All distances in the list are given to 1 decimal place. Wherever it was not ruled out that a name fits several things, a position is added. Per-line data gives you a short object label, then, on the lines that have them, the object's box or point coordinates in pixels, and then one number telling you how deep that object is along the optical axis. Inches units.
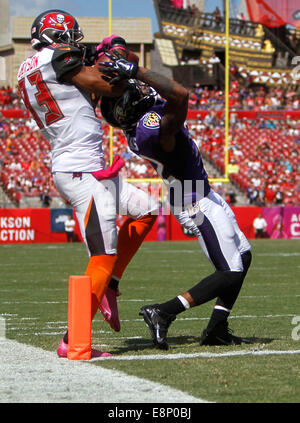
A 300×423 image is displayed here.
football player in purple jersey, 350.3
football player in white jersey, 333.1
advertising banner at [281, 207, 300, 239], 1790.1
